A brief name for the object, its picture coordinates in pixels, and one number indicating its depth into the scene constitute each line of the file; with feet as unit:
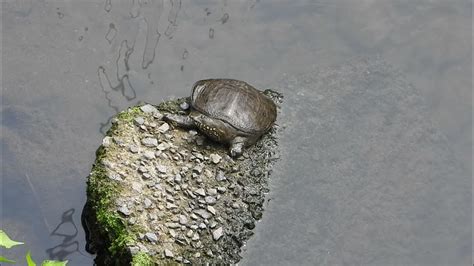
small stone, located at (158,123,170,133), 20.83
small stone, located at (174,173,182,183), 19.61
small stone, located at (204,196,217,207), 19.39
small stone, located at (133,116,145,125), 20.83
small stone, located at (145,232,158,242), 18.28
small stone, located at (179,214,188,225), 18.80
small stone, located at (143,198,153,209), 18.88
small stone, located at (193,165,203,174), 19.92
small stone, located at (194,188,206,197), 19.47
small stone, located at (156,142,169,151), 20.25
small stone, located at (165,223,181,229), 18.69
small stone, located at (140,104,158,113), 21.39
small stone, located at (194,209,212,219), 19.07
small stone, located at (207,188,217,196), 19.60
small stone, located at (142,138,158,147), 20.29
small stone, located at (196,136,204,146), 20.75
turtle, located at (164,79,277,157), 20.61
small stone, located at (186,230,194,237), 18.65
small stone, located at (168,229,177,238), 18.53
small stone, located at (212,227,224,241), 18.90
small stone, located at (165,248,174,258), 18.13
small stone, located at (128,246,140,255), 17.93
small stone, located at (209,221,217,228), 19.02
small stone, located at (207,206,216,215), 19.22
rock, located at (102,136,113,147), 20.07
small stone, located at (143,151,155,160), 19.92
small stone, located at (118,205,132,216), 18.58
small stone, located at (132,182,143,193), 19.17
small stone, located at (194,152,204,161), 20.30
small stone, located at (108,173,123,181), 19.24
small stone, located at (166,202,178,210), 19.04
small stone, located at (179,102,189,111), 21.81
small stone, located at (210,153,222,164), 20.33
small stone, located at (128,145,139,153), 19.99
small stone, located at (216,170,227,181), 19.98
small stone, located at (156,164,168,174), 19.71
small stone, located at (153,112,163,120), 21.22
